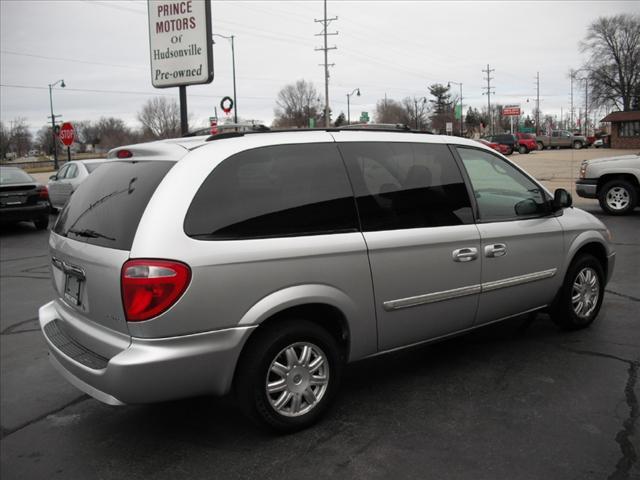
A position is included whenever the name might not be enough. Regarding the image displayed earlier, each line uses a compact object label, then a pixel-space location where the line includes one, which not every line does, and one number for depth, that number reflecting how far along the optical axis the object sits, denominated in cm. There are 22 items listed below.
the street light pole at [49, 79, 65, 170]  4937
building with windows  5328
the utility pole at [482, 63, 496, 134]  10462
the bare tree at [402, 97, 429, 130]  9444
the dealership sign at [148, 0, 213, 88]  1277
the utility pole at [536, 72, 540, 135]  10066
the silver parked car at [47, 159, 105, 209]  1427
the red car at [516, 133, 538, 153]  4962
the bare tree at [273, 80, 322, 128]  8956
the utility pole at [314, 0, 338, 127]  5446
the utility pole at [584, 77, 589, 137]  7633
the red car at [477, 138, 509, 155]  4466
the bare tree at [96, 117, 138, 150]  9794
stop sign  2645
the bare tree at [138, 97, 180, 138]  9444
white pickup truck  1255
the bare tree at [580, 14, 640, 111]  7312
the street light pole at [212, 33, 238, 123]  4855
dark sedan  1320
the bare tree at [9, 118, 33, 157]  8200
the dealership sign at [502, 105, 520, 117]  7573
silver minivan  298
